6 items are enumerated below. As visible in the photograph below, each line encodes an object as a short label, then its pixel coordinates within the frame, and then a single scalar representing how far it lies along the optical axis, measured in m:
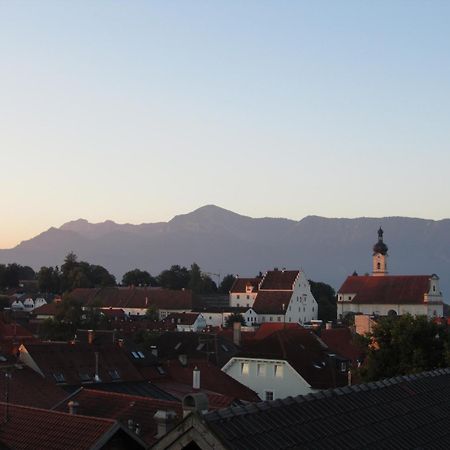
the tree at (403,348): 29.17
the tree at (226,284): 170.35
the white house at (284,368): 40.88
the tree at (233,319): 102.89
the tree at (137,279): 176.00
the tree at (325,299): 130.00
